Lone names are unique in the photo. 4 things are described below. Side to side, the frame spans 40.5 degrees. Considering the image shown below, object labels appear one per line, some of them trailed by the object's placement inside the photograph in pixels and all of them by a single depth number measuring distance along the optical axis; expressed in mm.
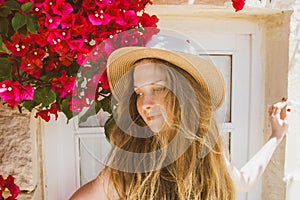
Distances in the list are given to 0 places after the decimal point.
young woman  1004
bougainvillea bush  848
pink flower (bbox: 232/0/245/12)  988
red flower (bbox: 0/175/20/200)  994
